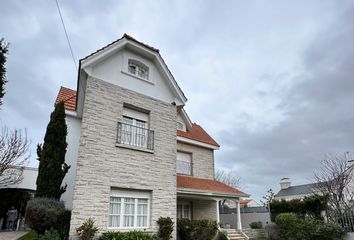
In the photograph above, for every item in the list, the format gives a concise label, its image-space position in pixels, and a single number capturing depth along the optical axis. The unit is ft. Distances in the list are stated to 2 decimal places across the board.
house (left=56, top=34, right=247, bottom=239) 33.88
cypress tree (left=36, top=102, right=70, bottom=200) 37.58
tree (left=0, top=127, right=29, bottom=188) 60.39
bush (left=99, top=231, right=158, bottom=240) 31.74
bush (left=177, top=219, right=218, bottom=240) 45.27
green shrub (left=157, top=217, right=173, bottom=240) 37.14
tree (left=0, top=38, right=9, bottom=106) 31.94
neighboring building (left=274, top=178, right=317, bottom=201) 129.18
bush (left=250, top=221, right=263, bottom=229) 66.95
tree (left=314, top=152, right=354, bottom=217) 62.95
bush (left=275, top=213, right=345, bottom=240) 50.08
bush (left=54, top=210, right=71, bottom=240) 32.55
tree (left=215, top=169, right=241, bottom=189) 148.25
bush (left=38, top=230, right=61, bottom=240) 29.38
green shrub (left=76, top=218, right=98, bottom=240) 30.24
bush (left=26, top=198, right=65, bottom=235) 31.78
